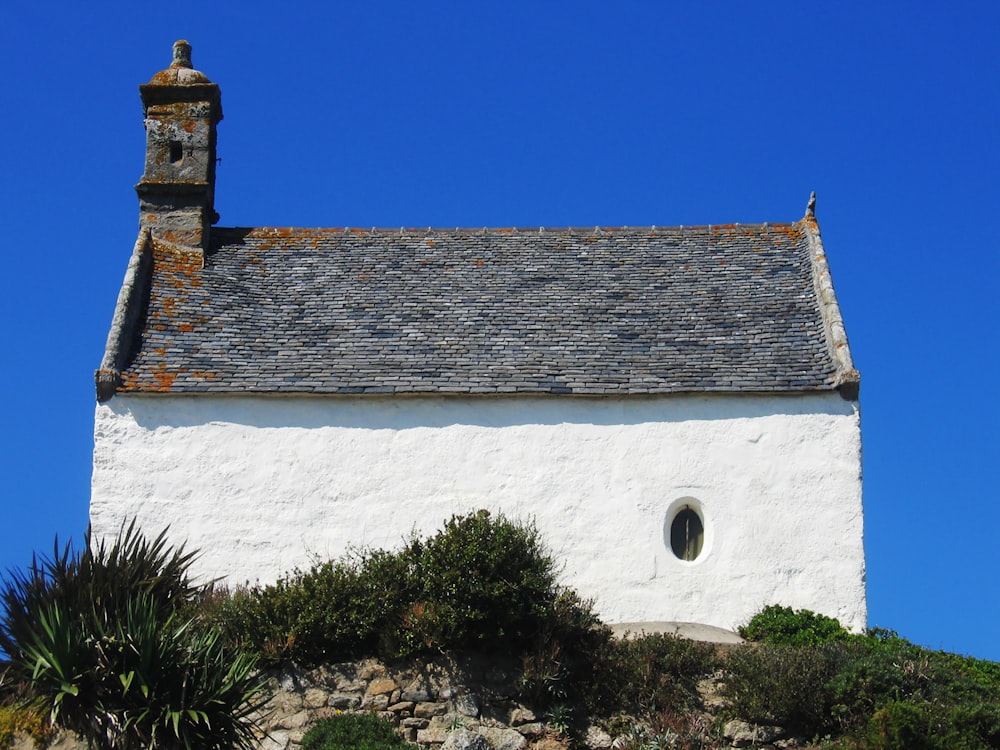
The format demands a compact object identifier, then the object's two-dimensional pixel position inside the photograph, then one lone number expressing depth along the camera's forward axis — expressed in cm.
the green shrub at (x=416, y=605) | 1875
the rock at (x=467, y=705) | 1839
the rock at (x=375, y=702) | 1839
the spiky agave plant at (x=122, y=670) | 1625
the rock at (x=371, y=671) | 1878
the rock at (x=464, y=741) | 1770
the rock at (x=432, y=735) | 1802
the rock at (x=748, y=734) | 1819
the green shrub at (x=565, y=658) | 1858
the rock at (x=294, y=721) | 1809
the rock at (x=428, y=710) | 1836
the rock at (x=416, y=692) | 1852
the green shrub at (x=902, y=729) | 1716
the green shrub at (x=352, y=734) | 1742
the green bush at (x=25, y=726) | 1794
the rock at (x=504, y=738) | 1795
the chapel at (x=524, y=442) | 2259
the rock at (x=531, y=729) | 1825
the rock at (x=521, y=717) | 1841
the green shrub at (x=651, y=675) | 1867
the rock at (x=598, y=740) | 1820
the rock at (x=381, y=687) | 1858
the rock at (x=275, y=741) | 1778
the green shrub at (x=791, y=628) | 2105
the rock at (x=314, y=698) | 1842
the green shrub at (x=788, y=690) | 1828
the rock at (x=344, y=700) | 1842
